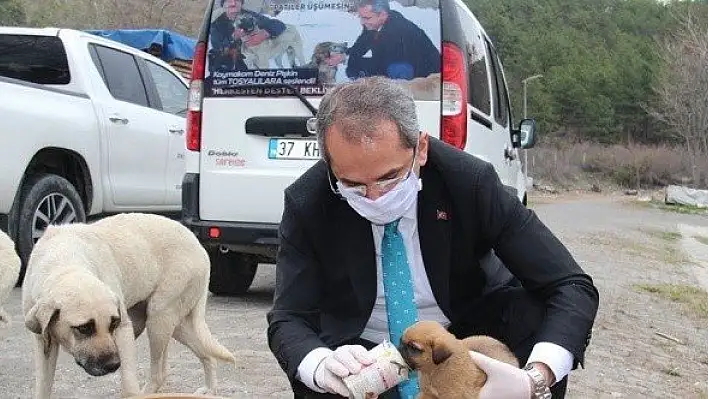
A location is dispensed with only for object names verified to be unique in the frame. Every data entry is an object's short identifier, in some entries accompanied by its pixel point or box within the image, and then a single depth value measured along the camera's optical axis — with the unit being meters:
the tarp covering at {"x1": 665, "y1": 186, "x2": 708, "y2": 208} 36.31
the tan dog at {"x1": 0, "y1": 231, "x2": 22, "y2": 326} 4.28
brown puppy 2.22
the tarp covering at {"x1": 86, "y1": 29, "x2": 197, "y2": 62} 14.40
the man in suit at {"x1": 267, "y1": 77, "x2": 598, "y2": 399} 2.32
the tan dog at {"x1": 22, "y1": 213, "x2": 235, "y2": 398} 3.37
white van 5.49
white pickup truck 5.94
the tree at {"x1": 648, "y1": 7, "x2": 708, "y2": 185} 45.56
